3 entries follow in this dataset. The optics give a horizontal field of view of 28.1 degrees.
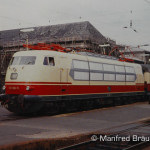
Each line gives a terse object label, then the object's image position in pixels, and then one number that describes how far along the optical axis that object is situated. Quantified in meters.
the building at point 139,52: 92.62
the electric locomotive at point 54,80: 15.15
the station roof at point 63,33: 66.19
